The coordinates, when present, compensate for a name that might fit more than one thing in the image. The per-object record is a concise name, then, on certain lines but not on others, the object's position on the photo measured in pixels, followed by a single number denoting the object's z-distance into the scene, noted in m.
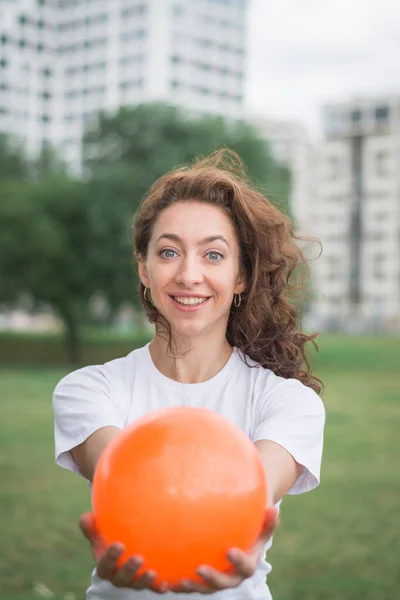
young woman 2.28
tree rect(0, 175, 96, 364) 25.72
